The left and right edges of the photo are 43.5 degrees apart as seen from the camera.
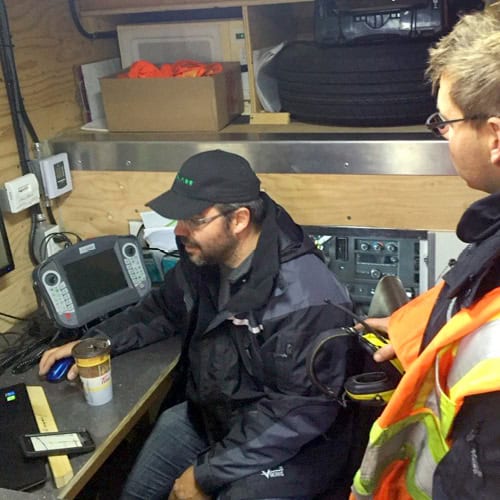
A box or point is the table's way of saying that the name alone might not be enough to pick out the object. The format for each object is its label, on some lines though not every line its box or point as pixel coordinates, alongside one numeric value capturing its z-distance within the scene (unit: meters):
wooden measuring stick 1.13
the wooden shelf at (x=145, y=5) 1.78
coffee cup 1.32
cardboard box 1.82
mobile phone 1.18
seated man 1.35
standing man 0.73
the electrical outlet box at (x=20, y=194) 1.69
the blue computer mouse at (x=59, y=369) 1.46
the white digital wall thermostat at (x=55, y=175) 1.81
